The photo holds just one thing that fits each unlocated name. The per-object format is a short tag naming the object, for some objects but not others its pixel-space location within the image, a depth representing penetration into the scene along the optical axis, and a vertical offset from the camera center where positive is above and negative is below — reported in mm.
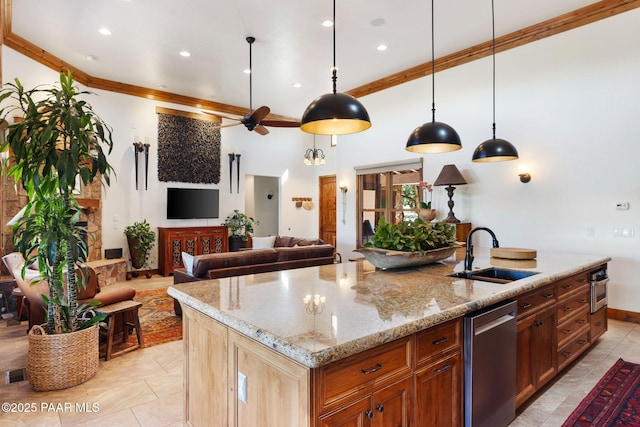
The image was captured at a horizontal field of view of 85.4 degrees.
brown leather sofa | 3891 -643
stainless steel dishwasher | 1758 -833
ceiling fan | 5229 +1485
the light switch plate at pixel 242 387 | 1491 -762
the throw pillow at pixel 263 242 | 6582 -596
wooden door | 9594 +58
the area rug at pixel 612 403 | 2223 -1336
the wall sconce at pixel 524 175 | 4930 +517
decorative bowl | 2453 -333
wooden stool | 3160 -1054
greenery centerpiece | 2484 -259
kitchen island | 1224 -559
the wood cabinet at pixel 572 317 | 2662 -866
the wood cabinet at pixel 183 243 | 7141 -695
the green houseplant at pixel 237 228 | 8156 -417
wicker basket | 2582 -1127
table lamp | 5457 +500
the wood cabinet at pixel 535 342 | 2186 -879
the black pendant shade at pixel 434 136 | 2852 +628
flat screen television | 7508 +181
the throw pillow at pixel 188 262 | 3982 -601
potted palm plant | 2486 -55
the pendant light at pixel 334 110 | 2113 +628
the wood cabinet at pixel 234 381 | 1244 -724
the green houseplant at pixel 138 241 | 6770 -605
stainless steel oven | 3121 -716
